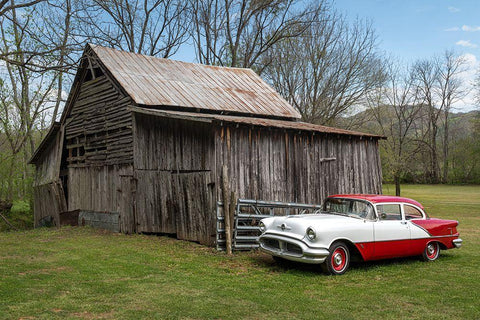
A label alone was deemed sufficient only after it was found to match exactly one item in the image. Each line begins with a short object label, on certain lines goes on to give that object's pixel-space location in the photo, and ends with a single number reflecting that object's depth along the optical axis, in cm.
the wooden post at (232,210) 1164
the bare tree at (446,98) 5484
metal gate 1167
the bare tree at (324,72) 3195
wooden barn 1249
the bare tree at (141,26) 2891
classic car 859
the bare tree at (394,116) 3225
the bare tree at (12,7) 902
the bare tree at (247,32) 3081
